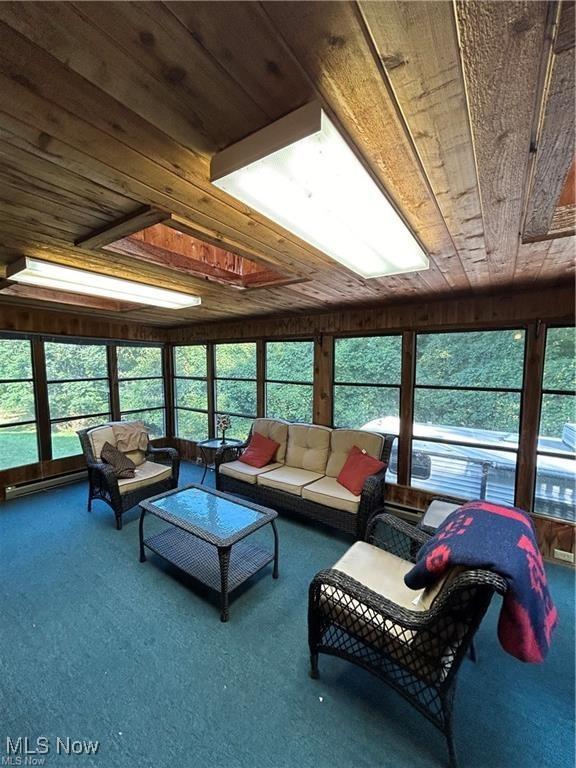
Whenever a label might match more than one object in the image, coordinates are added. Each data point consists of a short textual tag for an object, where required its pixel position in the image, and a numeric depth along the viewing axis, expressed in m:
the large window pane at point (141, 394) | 5.43
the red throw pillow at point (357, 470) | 3.14
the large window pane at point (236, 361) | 5.02
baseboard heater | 4.03
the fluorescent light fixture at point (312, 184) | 0.84
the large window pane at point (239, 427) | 5.18
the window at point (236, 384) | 5.06
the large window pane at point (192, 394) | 5.73
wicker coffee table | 2.29
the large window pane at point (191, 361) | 5.67
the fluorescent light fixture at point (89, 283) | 2.12
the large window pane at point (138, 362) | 5.36
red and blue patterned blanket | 1.23
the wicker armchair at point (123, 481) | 3.34
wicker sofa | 3.01
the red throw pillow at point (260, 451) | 3.93
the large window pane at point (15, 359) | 4.04
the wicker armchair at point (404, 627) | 1.32
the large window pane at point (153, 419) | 5.62
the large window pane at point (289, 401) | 4.48
